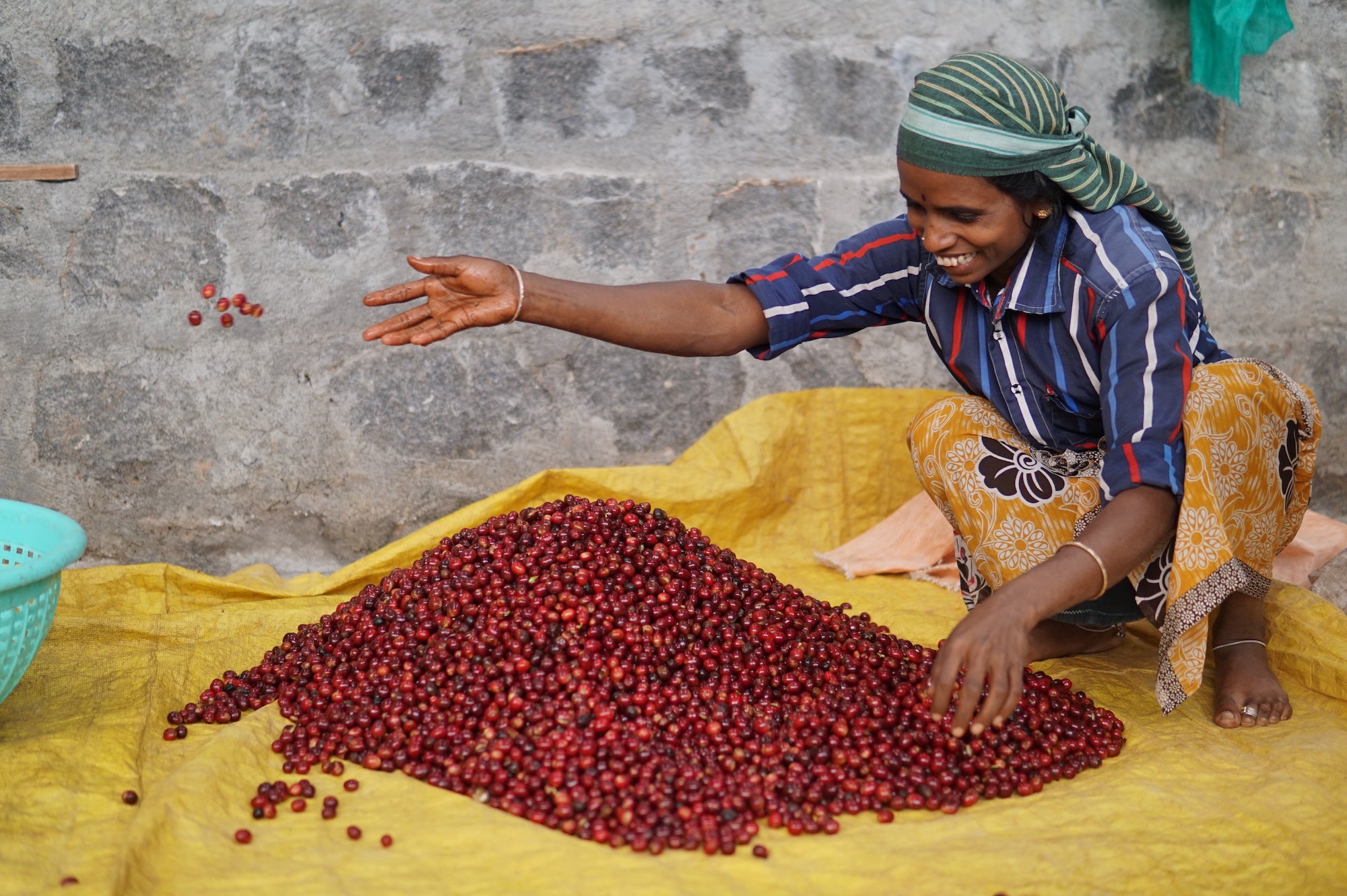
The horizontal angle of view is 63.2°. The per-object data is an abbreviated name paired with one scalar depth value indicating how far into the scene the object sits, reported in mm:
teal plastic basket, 2082
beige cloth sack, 3355
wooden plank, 3352
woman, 2225
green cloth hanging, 3746
